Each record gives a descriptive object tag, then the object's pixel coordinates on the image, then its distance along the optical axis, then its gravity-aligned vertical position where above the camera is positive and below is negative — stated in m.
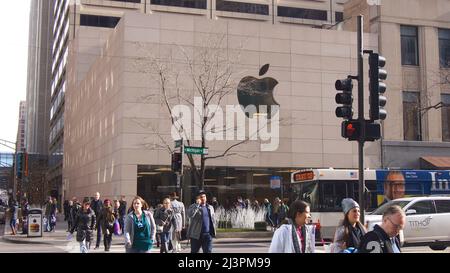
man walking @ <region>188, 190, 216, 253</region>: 10.66 -0.75
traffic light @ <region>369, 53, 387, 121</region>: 10.62 +2.02
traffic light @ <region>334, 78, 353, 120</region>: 11.21 +1.89
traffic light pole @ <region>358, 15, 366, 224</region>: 10.31 +1.13
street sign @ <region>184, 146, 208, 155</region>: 21.56 +1.56
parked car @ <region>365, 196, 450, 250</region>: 16.09 -0.91
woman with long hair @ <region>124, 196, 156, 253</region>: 7.73 -0.60
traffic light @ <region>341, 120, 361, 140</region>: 10.67 +1.18
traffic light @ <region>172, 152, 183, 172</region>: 20.89 +1.08
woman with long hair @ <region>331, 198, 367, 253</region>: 5.62 -0.43
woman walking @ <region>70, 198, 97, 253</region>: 14.00 -0.98
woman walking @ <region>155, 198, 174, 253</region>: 14.30 -0.87
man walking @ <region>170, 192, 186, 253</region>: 15.32 -1.02
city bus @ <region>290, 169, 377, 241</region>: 19.70 -0.13
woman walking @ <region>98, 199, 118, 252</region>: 16.67 -1.04
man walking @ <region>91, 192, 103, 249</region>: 17.98 -0.73
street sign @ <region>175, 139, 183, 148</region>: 21.11 +1.84
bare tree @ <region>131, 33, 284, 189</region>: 32.97 +7.02
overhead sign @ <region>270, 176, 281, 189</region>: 30.99 +0.36
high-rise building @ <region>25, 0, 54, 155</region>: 72.94 +9.47
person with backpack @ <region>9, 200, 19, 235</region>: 24.10 -1.34
